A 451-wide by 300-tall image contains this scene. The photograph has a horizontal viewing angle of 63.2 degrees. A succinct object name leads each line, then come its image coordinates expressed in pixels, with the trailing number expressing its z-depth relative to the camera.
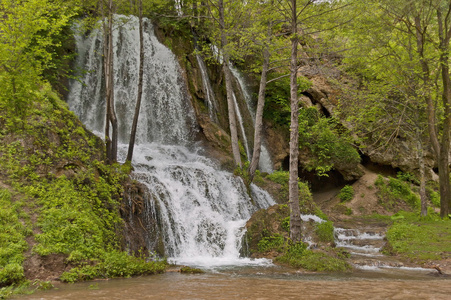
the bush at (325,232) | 11.77
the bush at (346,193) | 22.80
